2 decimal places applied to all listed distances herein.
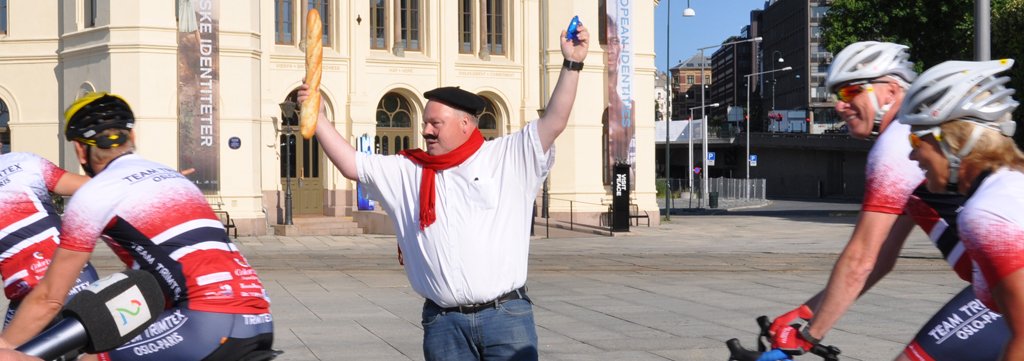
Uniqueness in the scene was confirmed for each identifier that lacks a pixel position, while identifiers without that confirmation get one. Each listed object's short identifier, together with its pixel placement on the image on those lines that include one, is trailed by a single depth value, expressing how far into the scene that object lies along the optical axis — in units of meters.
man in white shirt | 5.39
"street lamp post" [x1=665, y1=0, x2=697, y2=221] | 47.47
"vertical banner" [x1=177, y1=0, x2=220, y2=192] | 33.97
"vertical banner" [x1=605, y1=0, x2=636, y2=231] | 40.06
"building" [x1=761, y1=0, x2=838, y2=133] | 142.88
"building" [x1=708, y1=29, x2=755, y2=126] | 184.25
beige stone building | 34.38
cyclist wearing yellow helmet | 4.65
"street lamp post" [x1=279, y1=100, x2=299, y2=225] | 34.47
